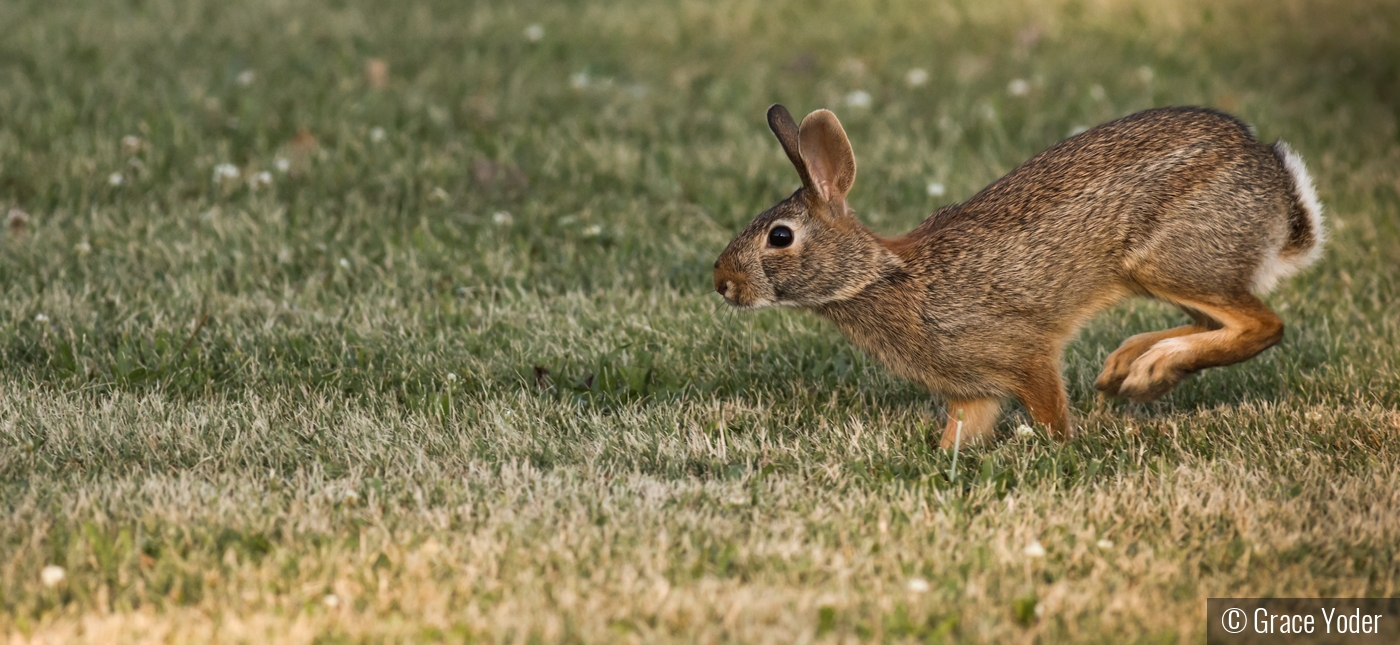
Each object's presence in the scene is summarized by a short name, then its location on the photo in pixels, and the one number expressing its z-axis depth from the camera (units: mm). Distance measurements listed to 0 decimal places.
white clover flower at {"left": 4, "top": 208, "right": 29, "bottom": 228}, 12078
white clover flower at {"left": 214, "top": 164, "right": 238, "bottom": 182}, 13125
